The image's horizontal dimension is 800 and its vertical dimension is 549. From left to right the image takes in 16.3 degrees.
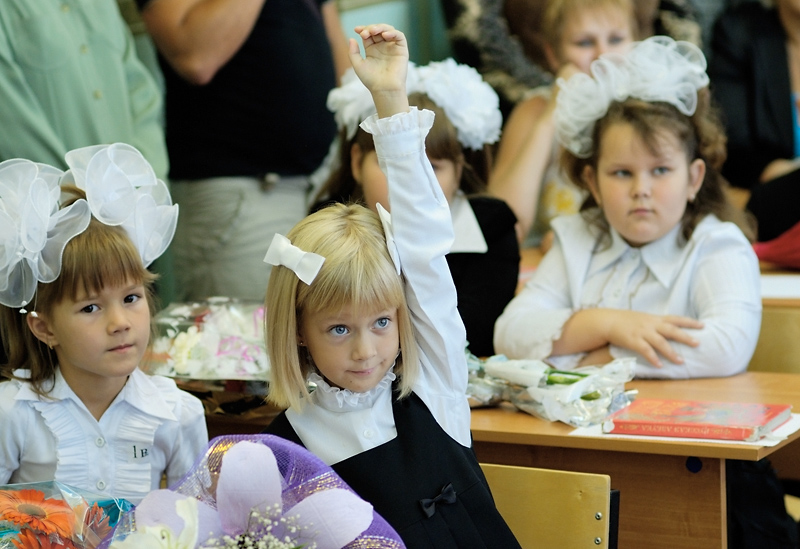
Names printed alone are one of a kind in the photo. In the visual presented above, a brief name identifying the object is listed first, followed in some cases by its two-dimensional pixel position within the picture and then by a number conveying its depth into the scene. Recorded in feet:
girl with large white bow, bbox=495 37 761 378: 12.42
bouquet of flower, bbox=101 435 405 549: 9.88
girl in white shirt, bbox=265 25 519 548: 10.66
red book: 11.26
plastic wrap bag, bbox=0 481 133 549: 9.95
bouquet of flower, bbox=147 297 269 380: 12.25
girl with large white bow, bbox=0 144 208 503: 10.99
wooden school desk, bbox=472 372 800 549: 11.34
